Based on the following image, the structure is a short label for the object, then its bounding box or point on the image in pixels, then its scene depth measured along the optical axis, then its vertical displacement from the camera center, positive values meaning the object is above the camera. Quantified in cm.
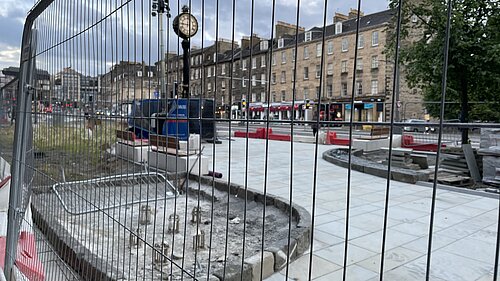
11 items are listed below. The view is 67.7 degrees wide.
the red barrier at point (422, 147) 736 -70
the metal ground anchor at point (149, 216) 487 -150
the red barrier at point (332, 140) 1525 -122
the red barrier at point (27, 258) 310 -134
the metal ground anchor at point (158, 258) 320 -136
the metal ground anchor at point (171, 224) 404 -144
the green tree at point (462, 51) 862 +153
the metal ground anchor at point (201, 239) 369 -133
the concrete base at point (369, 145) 1190 -109
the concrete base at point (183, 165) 721 -113
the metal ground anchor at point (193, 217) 486 -143
